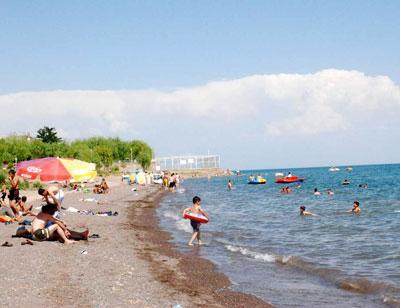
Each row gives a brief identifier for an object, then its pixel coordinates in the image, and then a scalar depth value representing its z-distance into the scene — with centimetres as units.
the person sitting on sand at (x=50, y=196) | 1345
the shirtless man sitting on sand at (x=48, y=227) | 1343
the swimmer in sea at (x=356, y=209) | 2823
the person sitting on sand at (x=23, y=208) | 2131
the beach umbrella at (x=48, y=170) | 1973
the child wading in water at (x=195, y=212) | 1570
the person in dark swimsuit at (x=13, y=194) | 1960
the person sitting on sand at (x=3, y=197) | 2044
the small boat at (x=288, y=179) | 7991
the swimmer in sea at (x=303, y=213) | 2736
